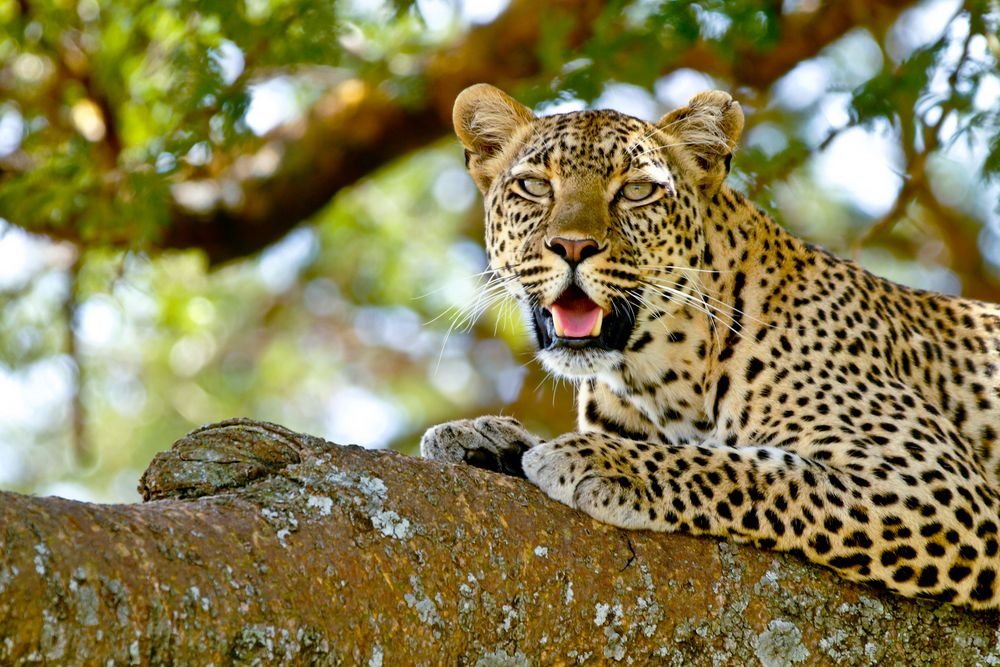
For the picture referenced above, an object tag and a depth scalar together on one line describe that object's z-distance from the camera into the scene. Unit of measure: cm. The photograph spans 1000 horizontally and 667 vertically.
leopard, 1267
